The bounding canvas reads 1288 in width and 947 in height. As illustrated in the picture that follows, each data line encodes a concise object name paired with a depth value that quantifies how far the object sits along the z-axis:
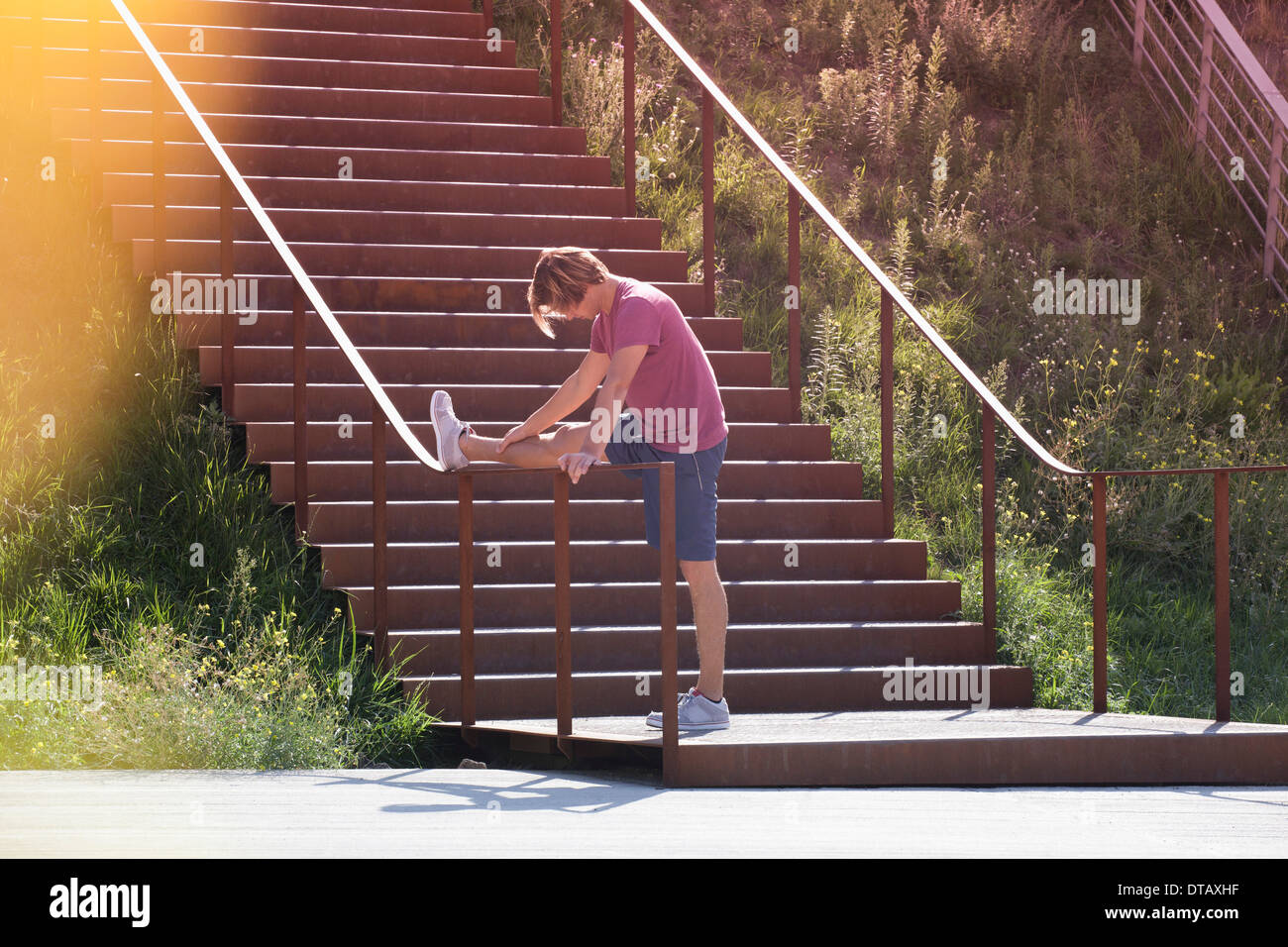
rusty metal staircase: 11.19
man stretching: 9.45
